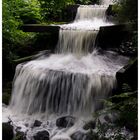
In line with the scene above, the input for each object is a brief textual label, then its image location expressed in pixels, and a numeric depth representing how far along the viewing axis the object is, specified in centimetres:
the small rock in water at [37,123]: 776
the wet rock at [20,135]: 672
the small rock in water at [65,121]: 755
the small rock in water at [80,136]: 691
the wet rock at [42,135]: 707
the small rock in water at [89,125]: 717
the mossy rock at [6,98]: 912
